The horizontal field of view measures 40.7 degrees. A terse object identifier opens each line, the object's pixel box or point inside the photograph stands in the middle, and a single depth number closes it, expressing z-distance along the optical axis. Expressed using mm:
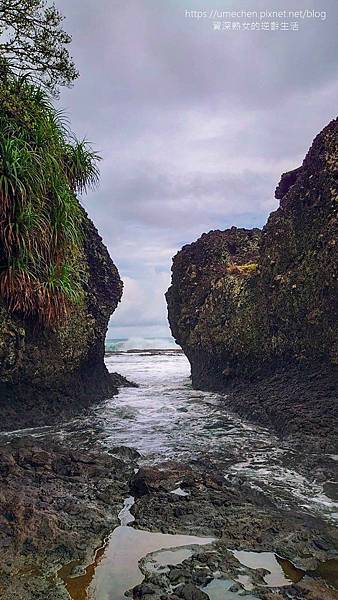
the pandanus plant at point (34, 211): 6672
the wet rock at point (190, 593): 2477
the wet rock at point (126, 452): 5484
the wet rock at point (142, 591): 2529
